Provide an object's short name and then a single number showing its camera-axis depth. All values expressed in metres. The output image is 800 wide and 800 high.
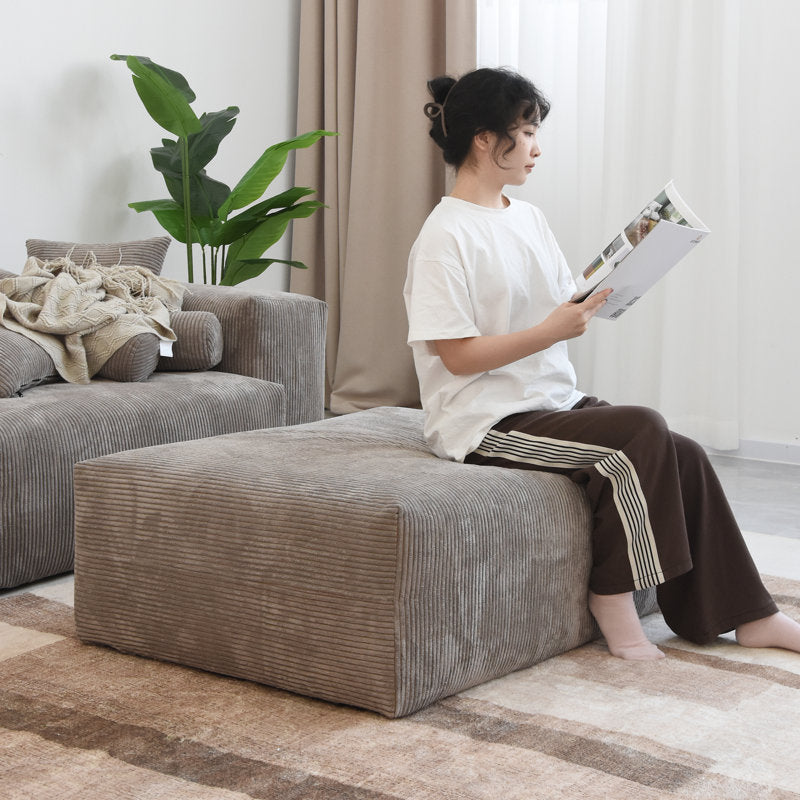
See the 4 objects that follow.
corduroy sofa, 2.09
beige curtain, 4.14
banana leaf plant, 3.54
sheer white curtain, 3.55
